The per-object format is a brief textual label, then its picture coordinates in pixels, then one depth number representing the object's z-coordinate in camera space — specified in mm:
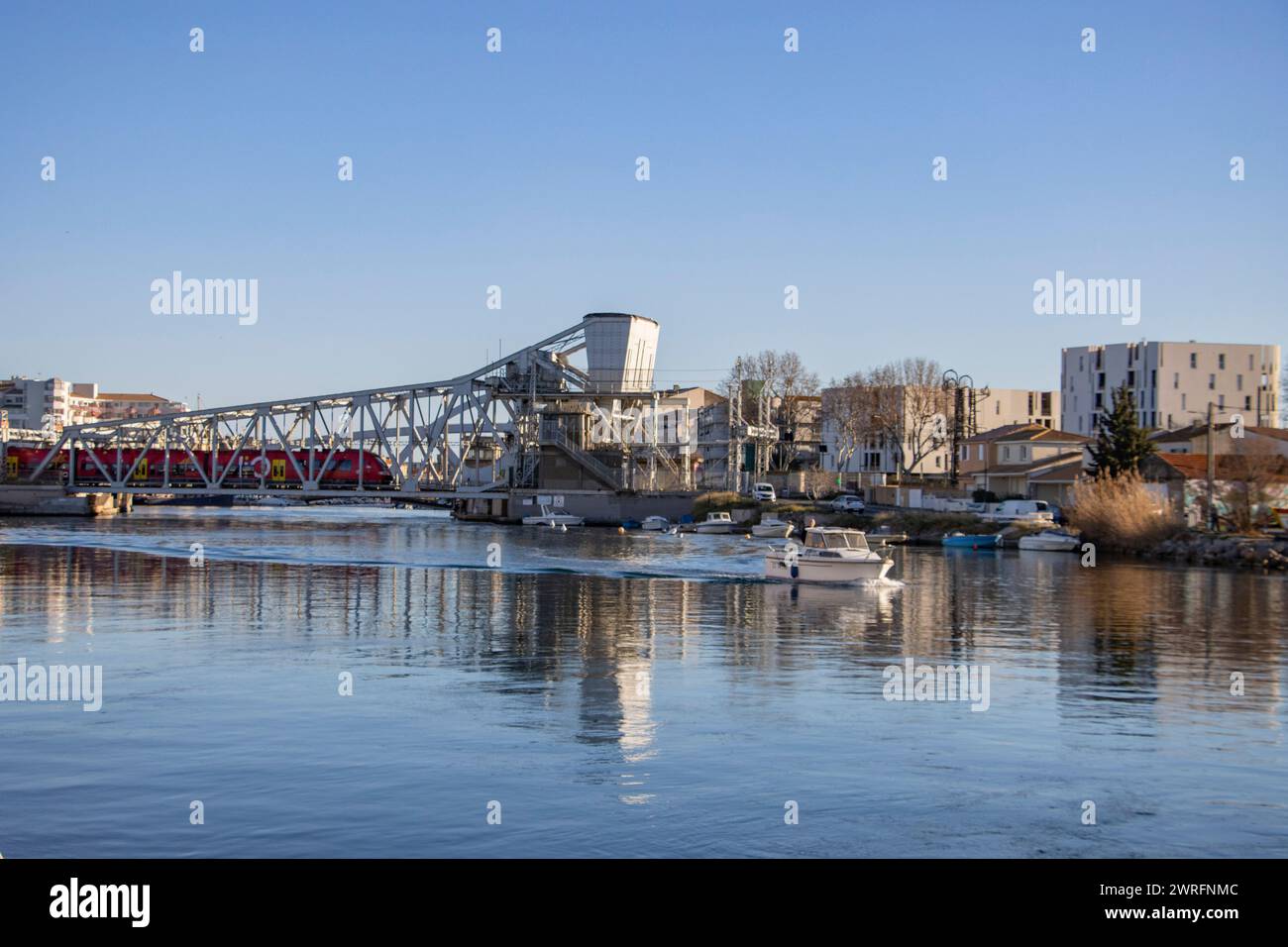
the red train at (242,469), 133500
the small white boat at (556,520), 129500
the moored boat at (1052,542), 82312
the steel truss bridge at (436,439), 133500
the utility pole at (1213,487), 79875
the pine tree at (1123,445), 87312
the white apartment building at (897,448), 154125
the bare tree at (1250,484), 77875
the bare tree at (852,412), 155750
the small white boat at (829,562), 56594
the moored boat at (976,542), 88000
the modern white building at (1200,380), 150625
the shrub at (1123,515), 78438
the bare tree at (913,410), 151412
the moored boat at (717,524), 111500
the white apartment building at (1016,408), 178250
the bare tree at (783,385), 168125
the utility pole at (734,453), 138625
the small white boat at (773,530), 98500
